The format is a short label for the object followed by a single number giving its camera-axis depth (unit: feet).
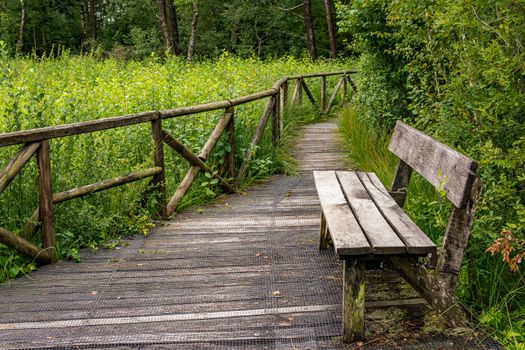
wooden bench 10.68
